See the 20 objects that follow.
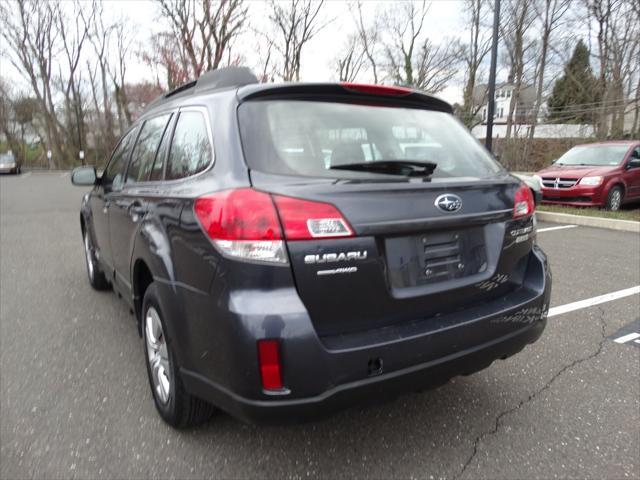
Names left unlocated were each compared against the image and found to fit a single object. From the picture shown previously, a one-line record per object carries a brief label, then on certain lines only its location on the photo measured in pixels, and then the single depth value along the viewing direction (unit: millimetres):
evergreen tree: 24062
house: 24012
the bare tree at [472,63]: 24281
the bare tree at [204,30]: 25266
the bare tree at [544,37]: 20953
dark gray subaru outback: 1781
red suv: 9719
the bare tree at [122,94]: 42438
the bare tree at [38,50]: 36062
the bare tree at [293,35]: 28828
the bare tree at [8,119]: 42094
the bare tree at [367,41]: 32125
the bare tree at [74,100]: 39231
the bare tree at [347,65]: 33188
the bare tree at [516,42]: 20703
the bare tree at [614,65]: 20344
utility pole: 10984
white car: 33062
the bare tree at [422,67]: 28547
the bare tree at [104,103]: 40812
